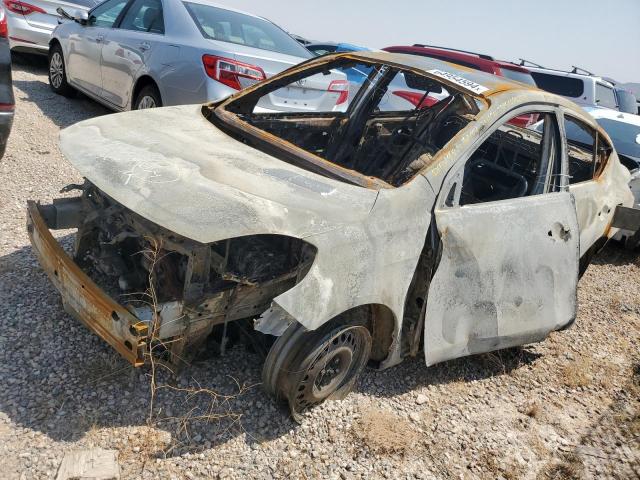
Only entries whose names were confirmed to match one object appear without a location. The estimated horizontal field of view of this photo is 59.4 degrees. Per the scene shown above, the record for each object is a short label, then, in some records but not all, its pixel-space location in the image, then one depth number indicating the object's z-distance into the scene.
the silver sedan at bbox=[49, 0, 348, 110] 5.29
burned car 2.44
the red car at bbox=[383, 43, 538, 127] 8.56
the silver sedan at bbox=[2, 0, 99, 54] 8.81
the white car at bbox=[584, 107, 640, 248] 5.80
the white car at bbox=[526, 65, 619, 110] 9.62
